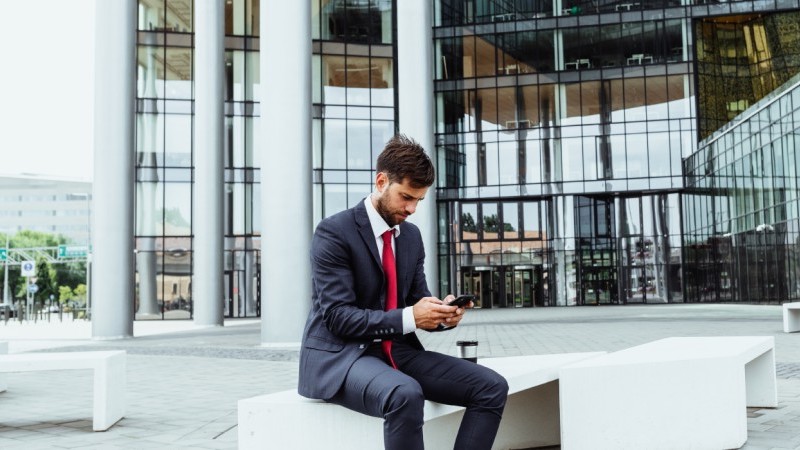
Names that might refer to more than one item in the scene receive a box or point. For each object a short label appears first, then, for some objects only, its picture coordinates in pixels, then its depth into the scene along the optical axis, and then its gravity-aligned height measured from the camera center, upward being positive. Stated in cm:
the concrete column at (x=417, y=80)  2356 +557
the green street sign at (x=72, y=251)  5823 +157
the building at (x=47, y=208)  13512 +1122
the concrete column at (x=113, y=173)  1936 +242
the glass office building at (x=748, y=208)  2644 +205
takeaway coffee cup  409 -44
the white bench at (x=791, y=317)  1591 -118
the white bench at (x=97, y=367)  635 -77
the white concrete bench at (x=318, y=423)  371 -74
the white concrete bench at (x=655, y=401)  453 -82
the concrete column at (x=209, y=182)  2631 +296
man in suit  351 -25
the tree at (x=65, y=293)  8031 -211
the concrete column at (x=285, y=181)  1542 +169
